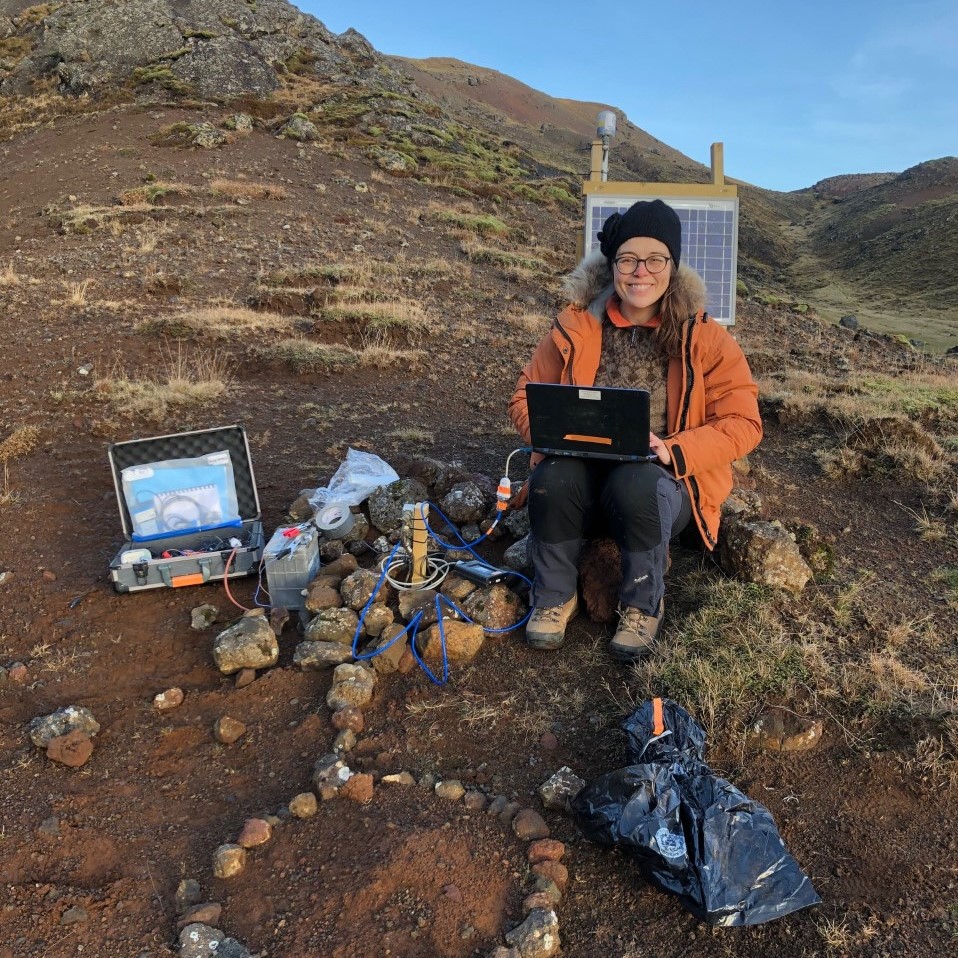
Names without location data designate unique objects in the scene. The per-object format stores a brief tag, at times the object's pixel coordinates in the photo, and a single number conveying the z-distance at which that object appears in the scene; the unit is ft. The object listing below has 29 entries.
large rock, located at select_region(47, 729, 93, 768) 7.54
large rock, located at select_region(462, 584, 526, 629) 9.62
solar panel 15.75
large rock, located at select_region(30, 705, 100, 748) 7.73
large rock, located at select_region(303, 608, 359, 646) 9.30
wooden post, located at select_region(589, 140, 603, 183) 16.73
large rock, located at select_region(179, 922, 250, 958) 5.56
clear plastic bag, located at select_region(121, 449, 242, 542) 10.89
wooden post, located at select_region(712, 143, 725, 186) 15.97
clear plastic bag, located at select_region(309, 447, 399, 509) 12.38
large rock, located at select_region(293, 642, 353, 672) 8.95
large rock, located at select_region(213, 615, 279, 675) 8.94
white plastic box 10.07
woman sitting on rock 8.84
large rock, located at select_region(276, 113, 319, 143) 59.99
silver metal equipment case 10.38
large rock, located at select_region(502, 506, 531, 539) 11.62
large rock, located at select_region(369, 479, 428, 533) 11.73
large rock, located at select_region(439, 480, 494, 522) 11.97
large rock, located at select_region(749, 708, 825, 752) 7.47
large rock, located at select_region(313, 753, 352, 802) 7.09
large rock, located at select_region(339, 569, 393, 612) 9.71
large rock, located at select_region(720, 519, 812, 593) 9.56
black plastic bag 5.71
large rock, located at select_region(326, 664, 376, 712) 8.32
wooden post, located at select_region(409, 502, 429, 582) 9.93
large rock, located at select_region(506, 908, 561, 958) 5.64
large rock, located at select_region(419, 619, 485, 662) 9.04
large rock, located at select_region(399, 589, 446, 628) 9.42
